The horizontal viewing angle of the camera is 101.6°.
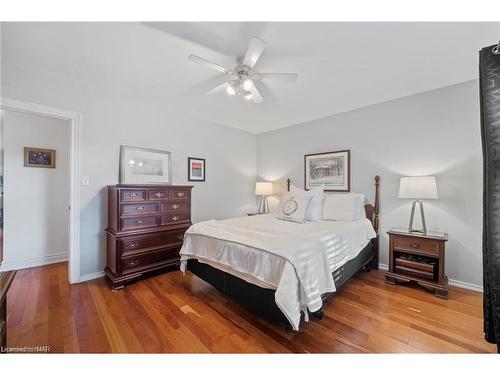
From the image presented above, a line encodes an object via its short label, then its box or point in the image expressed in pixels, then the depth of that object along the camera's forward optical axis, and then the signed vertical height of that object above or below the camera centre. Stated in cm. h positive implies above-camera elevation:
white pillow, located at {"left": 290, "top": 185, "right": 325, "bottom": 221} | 282 -26
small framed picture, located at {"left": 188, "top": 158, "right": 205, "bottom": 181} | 353 +31
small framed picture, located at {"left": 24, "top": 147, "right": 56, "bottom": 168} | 292 +42
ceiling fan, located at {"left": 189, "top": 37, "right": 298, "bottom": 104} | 155 +104
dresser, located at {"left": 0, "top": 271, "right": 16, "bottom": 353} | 100 -52
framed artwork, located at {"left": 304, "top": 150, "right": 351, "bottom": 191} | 329 +29
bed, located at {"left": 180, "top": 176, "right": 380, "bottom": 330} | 146 -64
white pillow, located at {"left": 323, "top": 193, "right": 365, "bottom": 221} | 274 -28
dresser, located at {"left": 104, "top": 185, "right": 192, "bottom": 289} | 237 -54
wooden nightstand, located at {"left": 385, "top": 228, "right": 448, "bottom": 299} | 217 -84
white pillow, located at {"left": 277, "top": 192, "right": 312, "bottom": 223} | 276 -29
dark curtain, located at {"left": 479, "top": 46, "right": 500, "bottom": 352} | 104 +4
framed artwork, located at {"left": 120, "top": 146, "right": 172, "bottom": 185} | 278 +30
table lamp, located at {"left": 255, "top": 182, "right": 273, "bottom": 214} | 410 -2
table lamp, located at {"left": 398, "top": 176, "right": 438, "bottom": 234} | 227 -2
